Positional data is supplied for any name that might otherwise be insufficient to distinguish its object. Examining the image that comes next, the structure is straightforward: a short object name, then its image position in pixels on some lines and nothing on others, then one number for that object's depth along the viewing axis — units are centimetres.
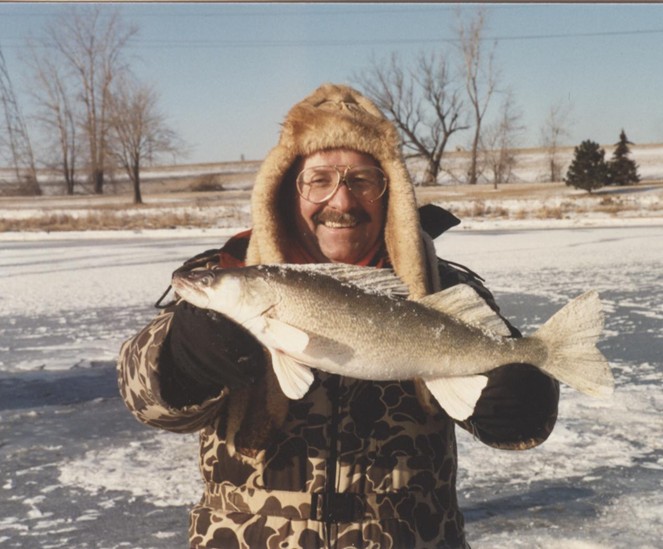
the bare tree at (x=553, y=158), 2679
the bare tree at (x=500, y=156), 2692
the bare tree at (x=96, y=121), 1862
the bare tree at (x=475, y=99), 1776
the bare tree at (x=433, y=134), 2057
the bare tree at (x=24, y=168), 1588
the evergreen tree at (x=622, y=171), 2454
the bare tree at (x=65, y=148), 2078
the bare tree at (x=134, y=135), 2202
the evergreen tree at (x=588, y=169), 2300
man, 181
